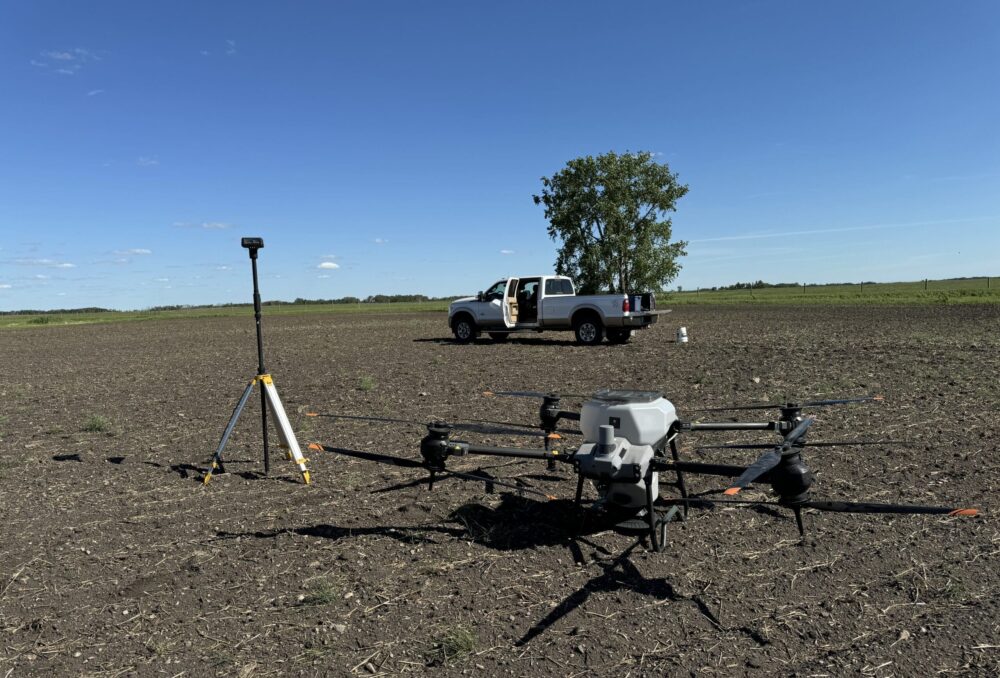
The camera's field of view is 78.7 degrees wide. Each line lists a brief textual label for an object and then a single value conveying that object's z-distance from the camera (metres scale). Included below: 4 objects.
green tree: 47.53
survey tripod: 5.98
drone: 3.08
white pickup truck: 20.23
